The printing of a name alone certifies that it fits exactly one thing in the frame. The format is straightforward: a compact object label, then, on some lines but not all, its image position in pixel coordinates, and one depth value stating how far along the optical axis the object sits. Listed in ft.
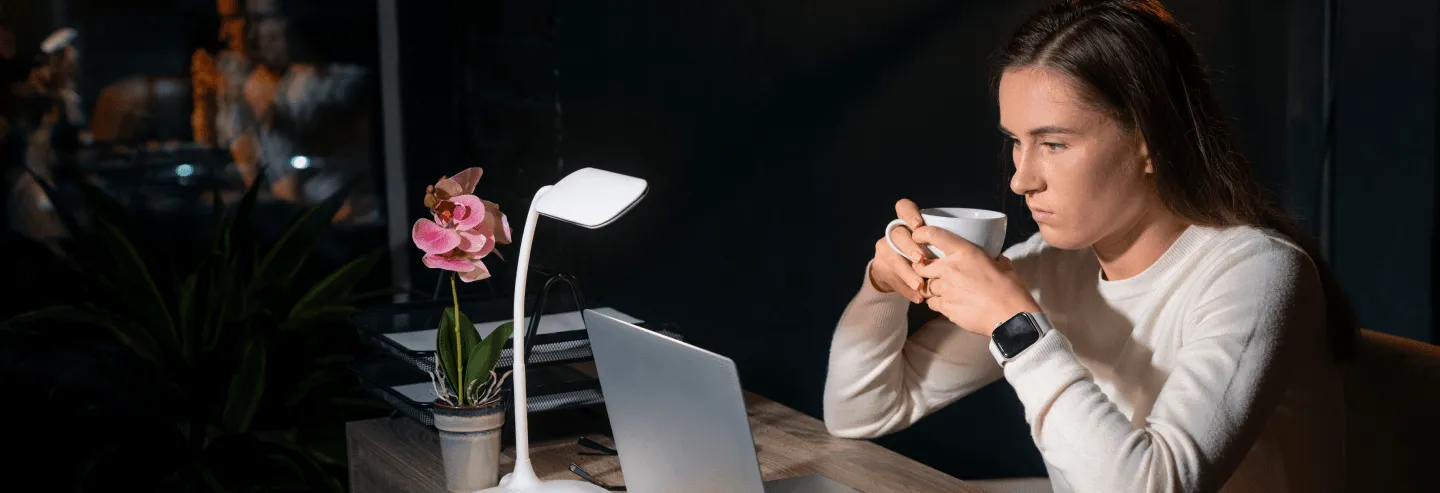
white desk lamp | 4.49
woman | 4.49
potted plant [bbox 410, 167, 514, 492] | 4.99
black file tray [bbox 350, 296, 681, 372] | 5.76
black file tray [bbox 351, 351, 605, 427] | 5.71
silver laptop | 4.02
